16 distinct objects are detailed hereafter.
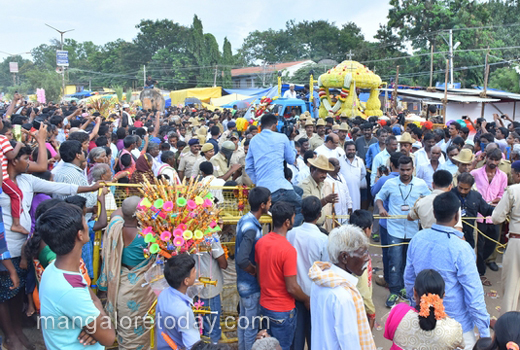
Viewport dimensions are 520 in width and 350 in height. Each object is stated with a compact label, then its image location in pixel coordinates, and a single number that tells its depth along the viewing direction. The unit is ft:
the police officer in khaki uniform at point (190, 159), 27.07
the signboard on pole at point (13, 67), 110.27
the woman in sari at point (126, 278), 14.47
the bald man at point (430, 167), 23.15
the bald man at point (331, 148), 24.75
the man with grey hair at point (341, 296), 9.34
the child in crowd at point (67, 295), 8.35
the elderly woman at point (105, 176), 17.30
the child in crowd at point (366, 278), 12.83
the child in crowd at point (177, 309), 10.50
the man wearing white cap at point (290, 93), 59.11
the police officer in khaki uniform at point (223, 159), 25.63
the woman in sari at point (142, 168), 22.60
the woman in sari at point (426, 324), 9.29
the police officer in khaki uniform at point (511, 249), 15.58
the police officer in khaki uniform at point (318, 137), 32.58
